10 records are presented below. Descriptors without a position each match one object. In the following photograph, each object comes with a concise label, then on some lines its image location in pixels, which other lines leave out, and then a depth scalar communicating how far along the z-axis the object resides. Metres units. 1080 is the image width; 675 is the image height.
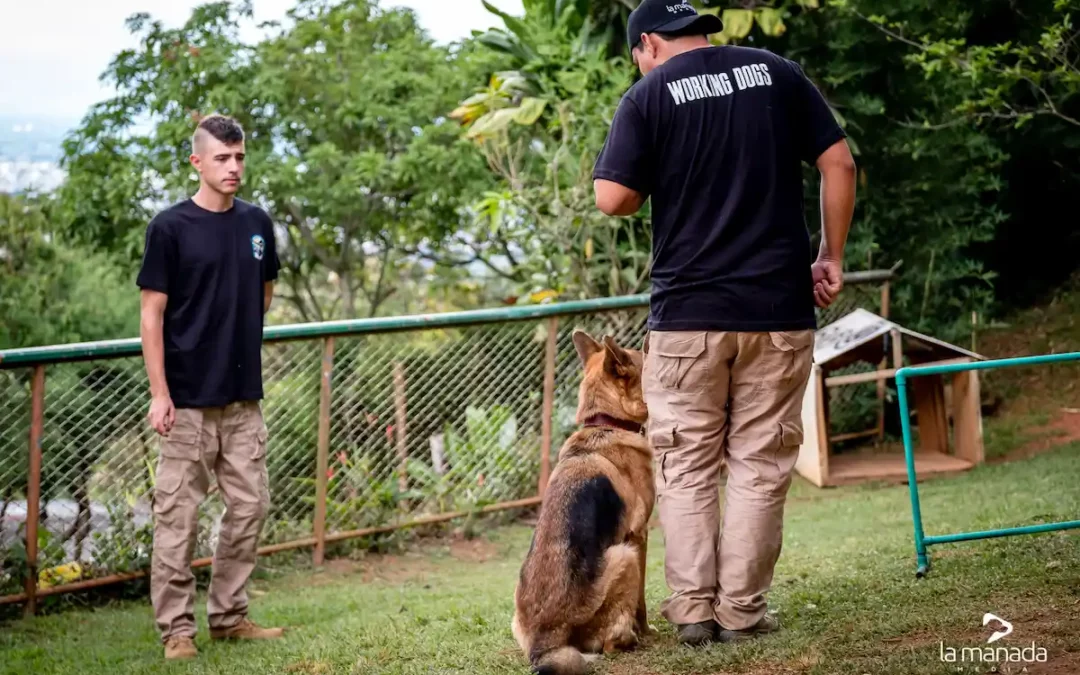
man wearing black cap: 3.79
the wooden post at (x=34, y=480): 5.62
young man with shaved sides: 4.78
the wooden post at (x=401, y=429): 7.30
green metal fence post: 4.57
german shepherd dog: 3.77
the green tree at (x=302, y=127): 16.50
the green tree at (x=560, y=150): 9.45
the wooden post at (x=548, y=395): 7.73
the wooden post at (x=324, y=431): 6.73
